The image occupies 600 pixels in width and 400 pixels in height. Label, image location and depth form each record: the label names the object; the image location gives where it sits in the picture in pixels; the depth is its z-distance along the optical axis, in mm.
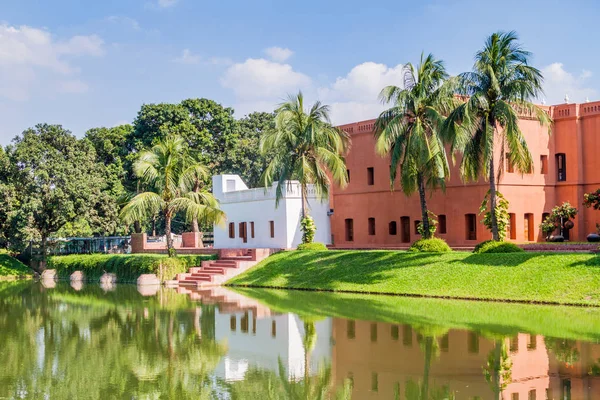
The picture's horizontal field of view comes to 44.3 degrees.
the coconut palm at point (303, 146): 33812
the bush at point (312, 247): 34550
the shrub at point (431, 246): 29116
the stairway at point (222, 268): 34750
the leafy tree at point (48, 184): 43500
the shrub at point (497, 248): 26855
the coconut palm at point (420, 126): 28609
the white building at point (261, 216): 38562
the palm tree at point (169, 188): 35031
